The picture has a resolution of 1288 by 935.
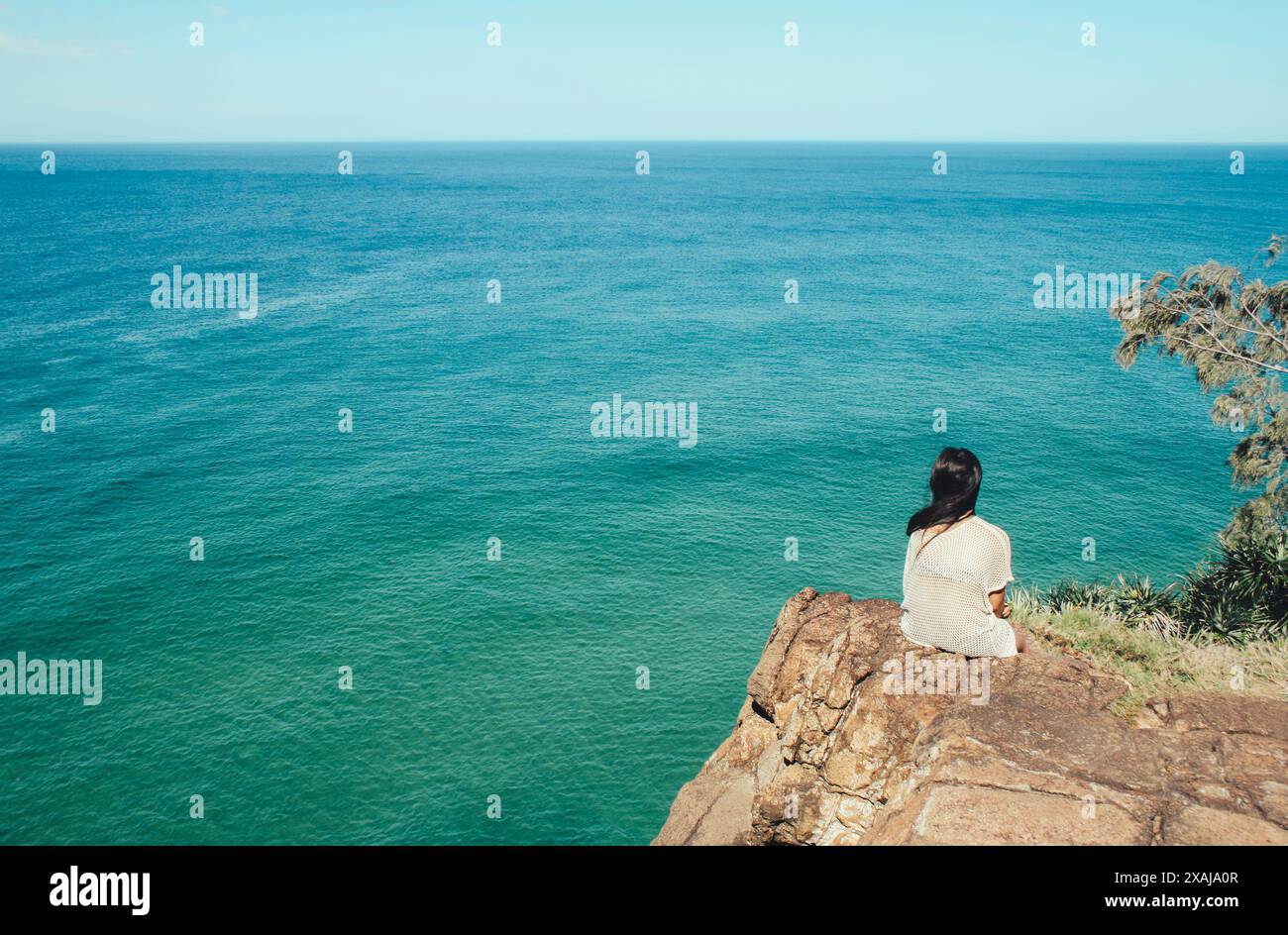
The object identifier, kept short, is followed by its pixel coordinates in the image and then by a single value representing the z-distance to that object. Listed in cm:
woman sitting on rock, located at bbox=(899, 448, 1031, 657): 945
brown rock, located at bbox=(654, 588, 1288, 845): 807
